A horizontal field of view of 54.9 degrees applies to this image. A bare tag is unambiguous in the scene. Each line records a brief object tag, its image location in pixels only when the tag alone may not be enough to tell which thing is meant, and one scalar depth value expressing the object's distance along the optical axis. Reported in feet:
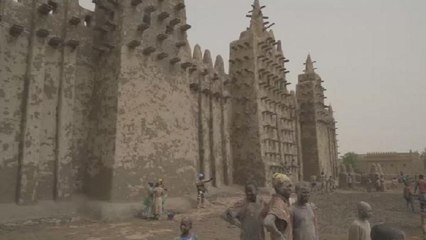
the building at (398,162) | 185.06
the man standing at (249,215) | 18.06
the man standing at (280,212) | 15.74
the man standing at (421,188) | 51.13
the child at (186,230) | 17.34
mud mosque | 43.39
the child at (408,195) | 58.80
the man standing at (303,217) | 17.24
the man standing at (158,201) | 45.37
